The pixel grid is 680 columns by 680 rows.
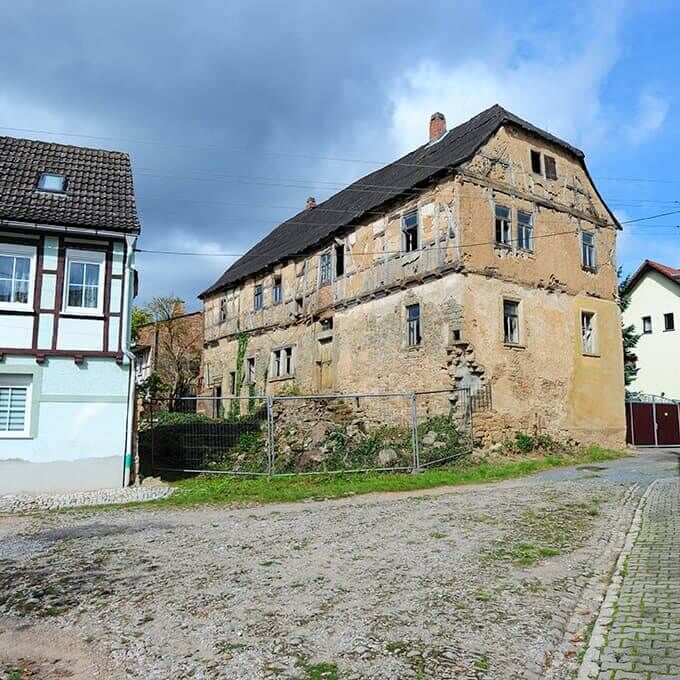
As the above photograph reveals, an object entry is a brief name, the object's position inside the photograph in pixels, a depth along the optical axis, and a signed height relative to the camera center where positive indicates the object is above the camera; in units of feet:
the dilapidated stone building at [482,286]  62.59 +14.40
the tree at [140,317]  153.28 +23.59
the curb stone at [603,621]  13.79 -5.65
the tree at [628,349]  93.88 +10.46
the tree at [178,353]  131.03 +12.21
